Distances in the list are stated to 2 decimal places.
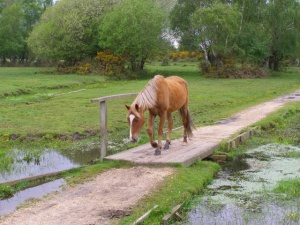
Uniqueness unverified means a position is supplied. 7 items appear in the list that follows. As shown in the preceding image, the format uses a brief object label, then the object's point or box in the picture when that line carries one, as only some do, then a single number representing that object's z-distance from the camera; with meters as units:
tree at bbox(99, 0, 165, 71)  42.94
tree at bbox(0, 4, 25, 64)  63.38
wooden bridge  10.34
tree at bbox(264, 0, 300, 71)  47.78
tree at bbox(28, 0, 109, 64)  45.25
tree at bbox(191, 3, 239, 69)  43.38
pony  9.82
